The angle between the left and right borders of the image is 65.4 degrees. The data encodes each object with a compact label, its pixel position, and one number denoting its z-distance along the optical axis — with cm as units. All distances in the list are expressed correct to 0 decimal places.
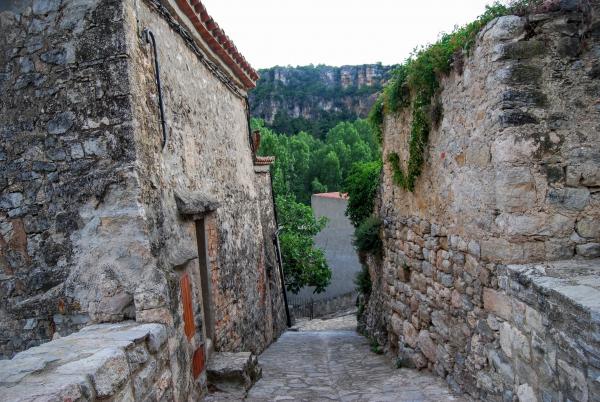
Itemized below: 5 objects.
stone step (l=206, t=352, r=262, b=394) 473
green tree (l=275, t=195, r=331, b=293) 1705
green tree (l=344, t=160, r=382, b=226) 901
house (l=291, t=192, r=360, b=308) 2308
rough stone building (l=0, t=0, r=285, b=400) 338
